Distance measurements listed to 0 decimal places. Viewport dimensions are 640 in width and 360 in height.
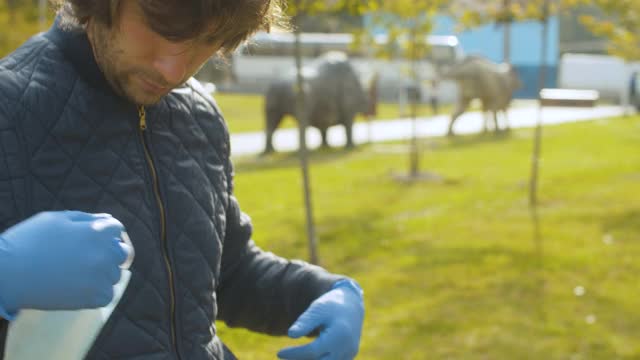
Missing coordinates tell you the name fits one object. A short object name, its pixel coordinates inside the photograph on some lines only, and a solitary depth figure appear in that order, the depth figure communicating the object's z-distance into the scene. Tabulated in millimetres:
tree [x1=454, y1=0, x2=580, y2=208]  10375
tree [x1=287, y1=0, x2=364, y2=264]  6551
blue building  44656
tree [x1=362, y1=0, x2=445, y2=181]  10508
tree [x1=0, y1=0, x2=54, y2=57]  18141
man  1272
